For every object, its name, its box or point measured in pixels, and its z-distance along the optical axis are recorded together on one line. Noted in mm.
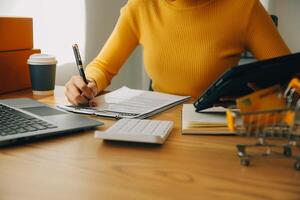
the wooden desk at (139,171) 506
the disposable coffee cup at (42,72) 1243
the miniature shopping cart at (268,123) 513
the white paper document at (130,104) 952
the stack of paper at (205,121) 799
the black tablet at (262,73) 552
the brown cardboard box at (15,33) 1303
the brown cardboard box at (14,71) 1298
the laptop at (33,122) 709
